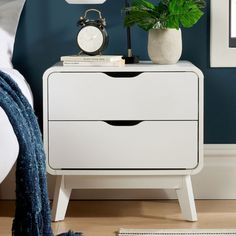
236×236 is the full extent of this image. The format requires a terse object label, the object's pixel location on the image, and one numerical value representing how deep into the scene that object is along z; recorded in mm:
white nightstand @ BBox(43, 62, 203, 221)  3364
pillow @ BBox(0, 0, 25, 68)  3709
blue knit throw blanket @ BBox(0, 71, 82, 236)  2515
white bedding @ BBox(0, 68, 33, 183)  2194
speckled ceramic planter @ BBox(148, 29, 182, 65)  3553
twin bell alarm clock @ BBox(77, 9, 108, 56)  3610
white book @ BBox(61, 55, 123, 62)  3425
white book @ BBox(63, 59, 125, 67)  3424
